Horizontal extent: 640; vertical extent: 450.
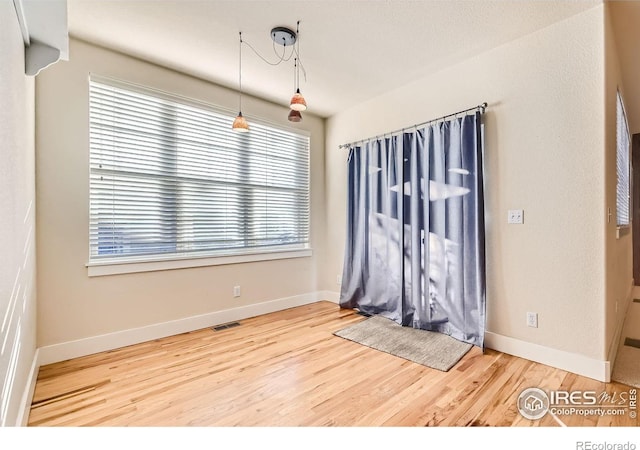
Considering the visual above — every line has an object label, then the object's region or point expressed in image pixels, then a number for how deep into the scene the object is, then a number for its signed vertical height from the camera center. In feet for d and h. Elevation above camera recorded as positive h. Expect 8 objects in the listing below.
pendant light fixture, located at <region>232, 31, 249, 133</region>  8.19 +2.92
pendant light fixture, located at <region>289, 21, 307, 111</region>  7.48 +3.21
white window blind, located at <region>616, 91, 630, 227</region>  10.55 +2.28
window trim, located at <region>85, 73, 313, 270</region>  8.66 -0.82
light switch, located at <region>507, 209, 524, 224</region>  8.23 +0.31
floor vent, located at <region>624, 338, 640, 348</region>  8.84 -3.52
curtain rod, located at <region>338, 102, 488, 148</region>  8.87 +3.64
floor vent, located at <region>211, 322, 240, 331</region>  10.44 -3.33
